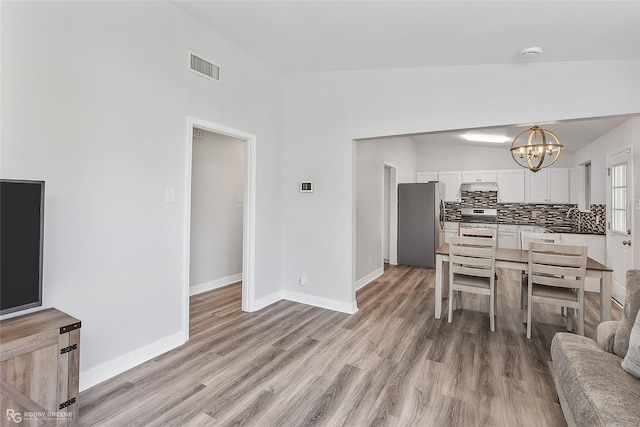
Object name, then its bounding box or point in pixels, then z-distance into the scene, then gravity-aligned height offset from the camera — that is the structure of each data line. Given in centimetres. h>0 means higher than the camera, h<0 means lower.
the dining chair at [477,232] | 442 -19
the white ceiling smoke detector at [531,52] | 253 +141
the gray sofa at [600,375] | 129 -77
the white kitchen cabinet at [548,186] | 627 +72
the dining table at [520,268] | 271 -47
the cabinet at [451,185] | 727 +81
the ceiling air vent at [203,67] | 281 +141
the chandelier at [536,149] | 346 +83
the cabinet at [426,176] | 744 +103
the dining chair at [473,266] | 317 -50
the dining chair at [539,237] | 417 -24
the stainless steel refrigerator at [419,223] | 615 -9
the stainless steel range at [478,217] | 692 +5
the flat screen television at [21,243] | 155 -16
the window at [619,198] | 395 +31
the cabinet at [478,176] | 693 +98
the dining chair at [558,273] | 279 -50
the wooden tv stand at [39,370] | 141 -77
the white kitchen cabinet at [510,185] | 668 +76
